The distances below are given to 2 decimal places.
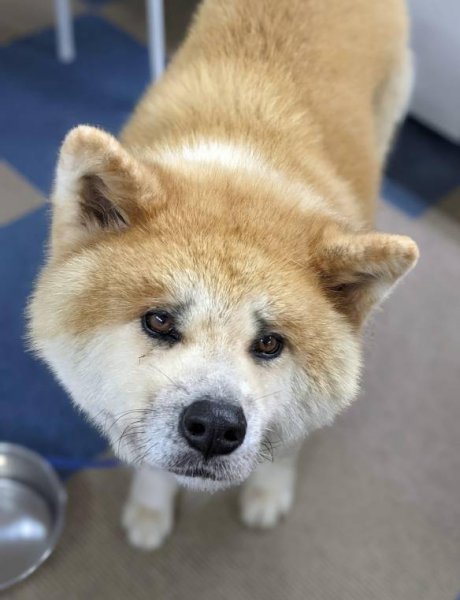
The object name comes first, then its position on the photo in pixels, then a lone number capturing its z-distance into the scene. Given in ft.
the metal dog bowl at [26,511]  5.07
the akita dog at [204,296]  3.44
